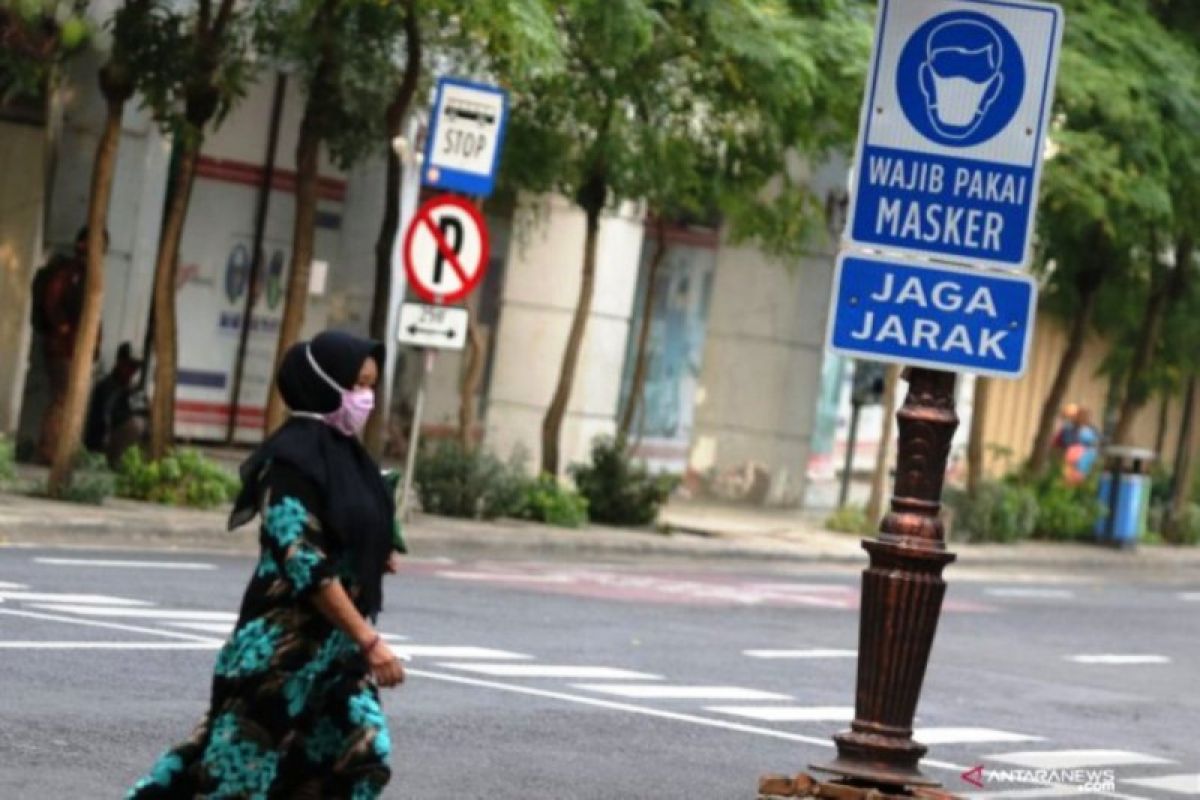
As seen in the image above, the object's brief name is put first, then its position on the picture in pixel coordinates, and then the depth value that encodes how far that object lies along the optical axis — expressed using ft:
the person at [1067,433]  148.97
